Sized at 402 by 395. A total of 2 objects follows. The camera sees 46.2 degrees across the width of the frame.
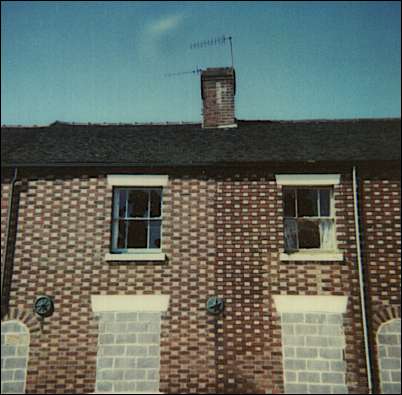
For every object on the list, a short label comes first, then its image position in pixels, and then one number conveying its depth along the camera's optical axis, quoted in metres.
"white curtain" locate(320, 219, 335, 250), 10.39
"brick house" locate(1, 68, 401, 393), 9.47
